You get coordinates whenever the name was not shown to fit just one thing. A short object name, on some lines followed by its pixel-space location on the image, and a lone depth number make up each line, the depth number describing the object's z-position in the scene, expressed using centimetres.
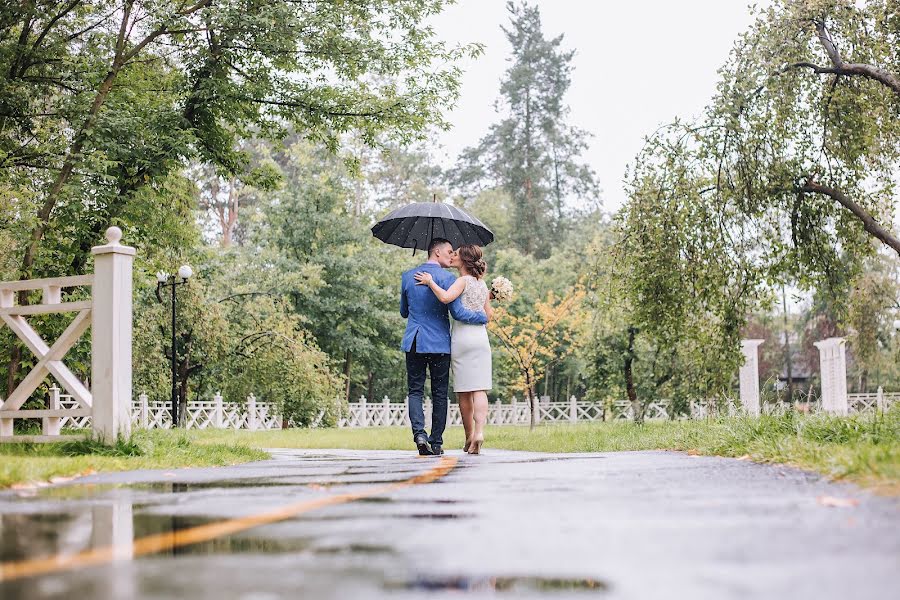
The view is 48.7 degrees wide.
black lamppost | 2349
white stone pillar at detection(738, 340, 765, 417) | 3412
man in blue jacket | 952
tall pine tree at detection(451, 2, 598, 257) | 5650
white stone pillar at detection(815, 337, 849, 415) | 3444
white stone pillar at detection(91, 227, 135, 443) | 834
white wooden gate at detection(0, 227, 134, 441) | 836
